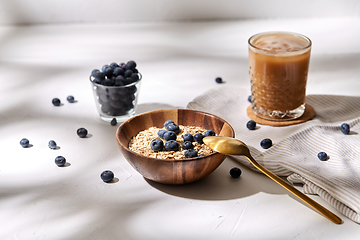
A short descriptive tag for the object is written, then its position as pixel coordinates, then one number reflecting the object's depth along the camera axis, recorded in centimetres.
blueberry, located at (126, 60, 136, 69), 93
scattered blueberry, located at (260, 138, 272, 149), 85
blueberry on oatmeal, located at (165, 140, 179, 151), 78
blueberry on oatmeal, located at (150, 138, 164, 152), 78
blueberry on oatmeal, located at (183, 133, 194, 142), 80
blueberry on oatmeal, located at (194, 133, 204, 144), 80
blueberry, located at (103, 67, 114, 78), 92
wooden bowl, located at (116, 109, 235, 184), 75
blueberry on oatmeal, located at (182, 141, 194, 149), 78
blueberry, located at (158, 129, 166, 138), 81
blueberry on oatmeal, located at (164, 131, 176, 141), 80
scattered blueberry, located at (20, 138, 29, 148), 88
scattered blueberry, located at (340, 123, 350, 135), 87
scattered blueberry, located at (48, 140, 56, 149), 88
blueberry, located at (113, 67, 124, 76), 93
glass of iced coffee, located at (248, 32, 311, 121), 89
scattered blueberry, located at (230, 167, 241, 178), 81
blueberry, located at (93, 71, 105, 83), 92
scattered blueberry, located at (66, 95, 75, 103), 102
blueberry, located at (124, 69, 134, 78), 93
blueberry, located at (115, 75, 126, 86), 92
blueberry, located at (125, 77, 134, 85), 92
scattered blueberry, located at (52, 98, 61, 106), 101
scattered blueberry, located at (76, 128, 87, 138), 91
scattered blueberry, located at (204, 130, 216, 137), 80
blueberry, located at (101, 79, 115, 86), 92
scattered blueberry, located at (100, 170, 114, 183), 80
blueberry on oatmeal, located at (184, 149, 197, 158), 76
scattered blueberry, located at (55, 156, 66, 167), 84
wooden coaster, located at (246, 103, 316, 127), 92
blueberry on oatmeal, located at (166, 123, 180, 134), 82
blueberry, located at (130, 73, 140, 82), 93
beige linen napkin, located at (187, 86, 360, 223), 76
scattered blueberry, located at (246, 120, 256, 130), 91
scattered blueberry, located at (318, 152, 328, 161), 81
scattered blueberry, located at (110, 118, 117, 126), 94
